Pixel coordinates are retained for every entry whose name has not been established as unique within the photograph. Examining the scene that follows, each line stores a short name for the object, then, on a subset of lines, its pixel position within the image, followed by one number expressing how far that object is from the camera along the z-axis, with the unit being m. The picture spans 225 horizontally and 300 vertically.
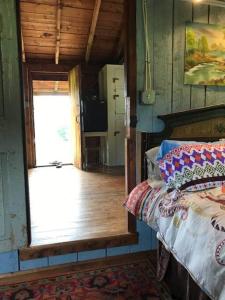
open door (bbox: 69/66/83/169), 5.31
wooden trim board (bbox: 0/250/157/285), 1.91
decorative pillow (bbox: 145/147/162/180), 1.94
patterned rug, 1.70
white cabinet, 5.46
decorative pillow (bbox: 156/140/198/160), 1.80
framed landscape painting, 2.19
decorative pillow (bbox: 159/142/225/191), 1.53
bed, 1.09
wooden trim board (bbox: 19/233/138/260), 1.97
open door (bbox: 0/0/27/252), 1.83
